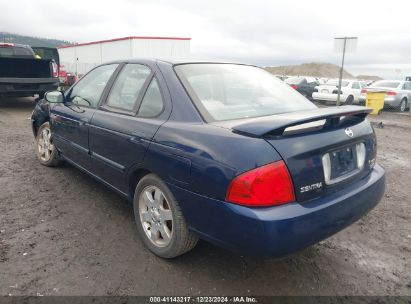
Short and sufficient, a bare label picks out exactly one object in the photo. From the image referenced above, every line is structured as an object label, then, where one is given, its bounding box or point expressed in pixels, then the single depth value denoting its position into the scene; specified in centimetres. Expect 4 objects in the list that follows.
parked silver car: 1552
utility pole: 1109
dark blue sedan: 202
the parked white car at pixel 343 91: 1692
